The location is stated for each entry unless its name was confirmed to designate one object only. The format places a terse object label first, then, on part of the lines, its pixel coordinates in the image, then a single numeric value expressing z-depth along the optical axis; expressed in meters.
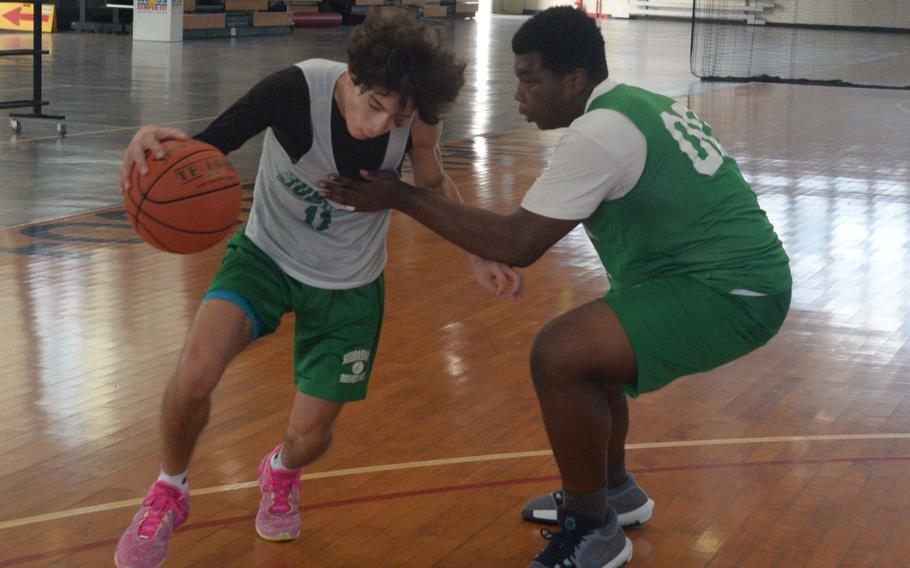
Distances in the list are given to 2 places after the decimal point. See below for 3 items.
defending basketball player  3.09
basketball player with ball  3.09
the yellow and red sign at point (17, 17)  22.41
